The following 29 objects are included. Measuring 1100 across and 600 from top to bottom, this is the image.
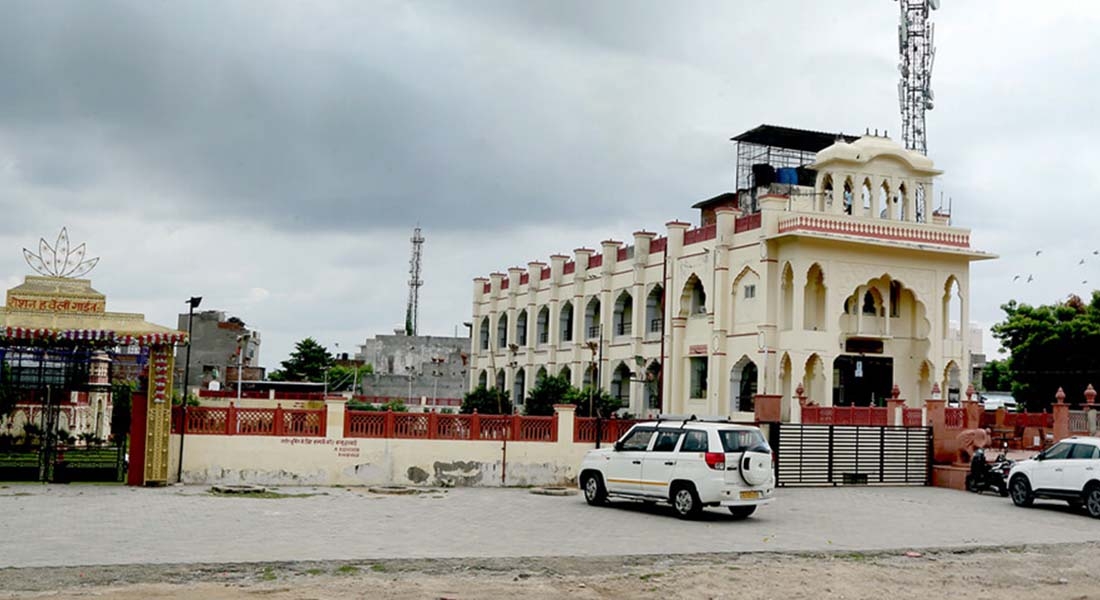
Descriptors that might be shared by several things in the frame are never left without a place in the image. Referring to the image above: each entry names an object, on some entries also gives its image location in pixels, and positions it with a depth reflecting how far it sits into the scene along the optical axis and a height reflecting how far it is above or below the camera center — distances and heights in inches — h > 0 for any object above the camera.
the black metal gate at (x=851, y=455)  1071.6 -37.4
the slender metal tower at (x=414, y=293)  3718.0 +357.1
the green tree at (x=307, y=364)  3555.6 +111.0
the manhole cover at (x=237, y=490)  852.0 -68.0
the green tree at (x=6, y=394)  971.3 -2.8
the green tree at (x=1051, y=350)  1905.8 +120.1
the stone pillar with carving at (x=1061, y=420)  1283.2 +2.1
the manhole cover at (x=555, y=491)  946.4 -69.7
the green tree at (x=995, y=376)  2861.7 +111.5
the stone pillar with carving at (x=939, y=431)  1151.0 -12.4
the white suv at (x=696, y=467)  723.4 -35.4
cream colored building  1526.8 +166.1
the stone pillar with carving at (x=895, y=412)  1186.0 +5.3
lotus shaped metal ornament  858.8 +95.8
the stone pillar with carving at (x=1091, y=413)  1305.4 +11.2
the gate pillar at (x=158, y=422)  877.2 -20.3
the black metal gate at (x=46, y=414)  887.1 -17.4
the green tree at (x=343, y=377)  3235.7 +69.0
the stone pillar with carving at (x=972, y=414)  1163.3 +5.5
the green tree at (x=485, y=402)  2219.5 +5.0
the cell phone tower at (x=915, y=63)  1987.0 +619.0
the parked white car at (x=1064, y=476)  846.5 -40.6
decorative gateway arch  845.2 +34.7
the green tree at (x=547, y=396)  1854.1 +17.7
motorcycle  1023.7 -49.1
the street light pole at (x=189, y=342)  906.7 +40.6
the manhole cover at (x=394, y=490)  903.0 -69.7
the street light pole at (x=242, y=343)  2863.2 +140.6
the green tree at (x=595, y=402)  1740.9 +9.9
